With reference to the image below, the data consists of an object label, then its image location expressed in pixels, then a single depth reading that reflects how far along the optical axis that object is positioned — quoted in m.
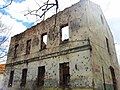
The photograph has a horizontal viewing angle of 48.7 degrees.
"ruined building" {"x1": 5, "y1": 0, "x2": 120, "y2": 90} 8.52
